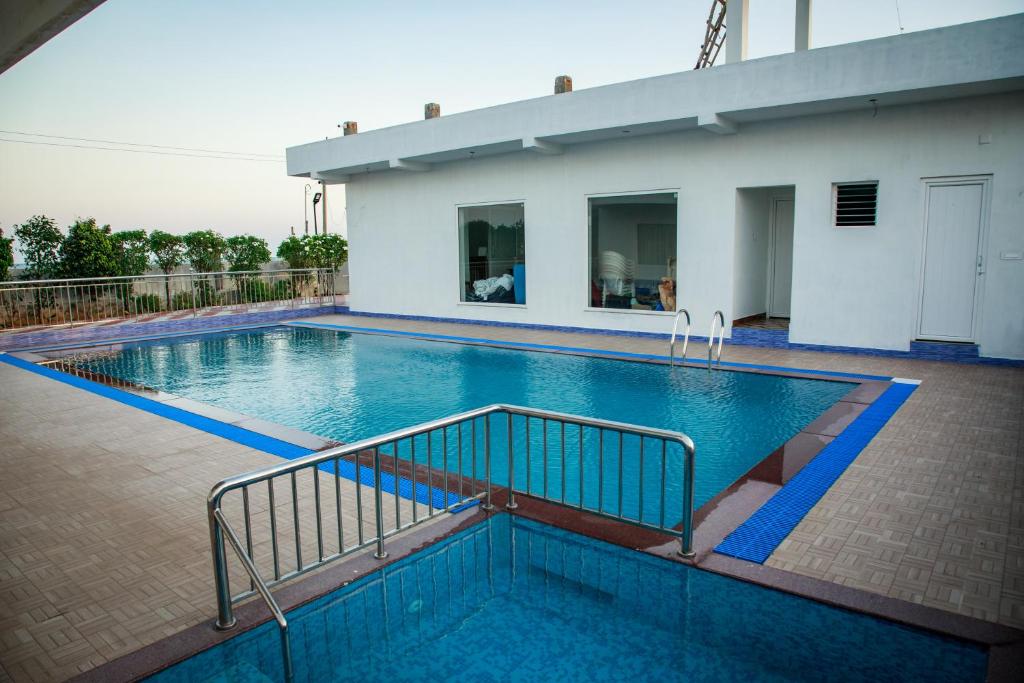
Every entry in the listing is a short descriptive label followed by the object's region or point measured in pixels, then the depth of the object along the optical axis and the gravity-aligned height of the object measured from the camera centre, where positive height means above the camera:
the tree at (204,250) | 22.25 +0.67
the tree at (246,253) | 23.30 +0.57
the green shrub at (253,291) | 17.36 -0.62
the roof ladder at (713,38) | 21.72 +8.06
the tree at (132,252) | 20.41 +0.60
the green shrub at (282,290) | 18.06 -0.63
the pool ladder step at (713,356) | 9.23 -1.45
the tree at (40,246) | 17.20 +0.69
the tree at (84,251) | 17.62 +0.55
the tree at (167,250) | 21.53 +0.67
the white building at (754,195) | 8.59 +1.16
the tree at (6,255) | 15.87 +0.42
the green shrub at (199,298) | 16.41 -0.77
